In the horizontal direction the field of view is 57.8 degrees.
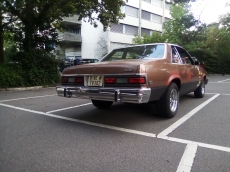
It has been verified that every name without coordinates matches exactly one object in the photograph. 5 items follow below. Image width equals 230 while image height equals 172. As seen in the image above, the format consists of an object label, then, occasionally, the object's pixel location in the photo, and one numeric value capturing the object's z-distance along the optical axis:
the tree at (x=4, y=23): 12.45
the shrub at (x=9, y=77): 9.91
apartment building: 28.84
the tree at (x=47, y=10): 10.72
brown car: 3.54
